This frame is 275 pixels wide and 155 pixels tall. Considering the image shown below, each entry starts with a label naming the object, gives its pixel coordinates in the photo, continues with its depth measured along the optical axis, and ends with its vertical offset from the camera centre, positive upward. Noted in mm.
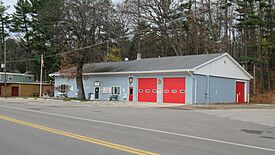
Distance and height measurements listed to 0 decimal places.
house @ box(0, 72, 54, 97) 63681 +43
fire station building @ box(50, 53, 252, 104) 35469 +834
